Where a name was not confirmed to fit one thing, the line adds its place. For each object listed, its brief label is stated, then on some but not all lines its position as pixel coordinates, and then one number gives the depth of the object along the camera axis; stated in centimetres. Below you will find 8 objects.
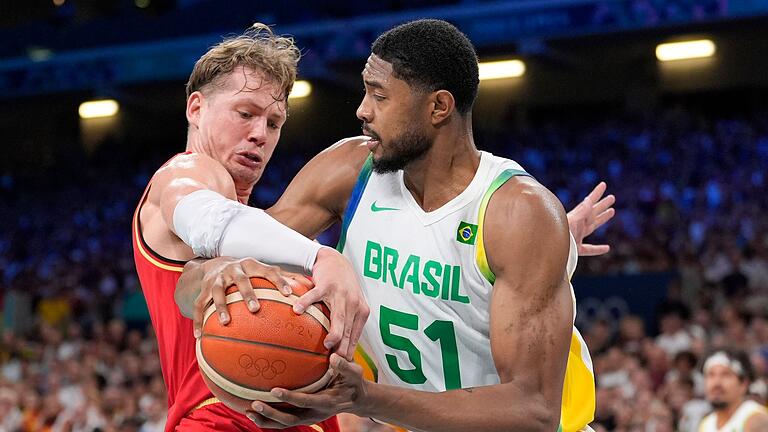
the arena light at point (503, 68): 1619
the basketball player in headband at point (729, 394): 605
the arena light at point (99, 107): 1958
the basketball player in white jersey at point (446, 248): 275
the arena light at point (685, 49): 1505
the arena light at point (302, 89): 1741
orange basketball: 231
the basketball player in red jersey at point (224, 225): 237
